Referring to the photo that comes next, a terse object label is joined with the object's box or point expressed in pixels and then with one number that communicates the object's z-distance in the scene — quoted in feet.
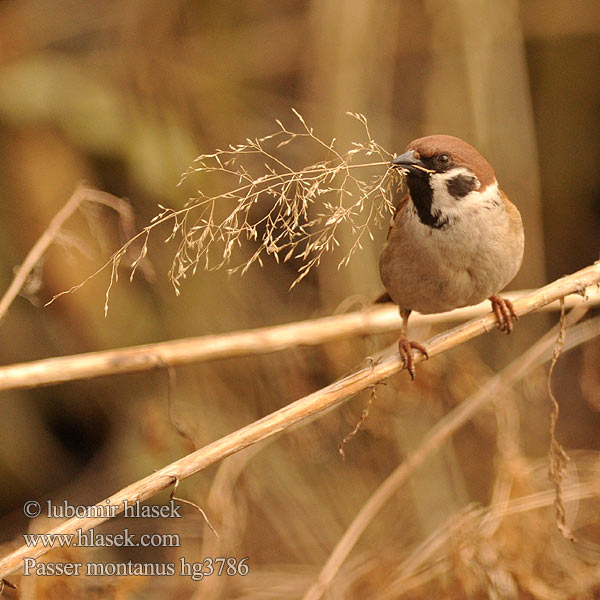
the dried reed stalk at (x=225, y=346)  16.37
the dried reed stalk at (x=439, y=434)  17.76
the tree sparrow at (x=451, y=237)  16.40
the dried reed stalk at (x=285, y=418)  13.10
